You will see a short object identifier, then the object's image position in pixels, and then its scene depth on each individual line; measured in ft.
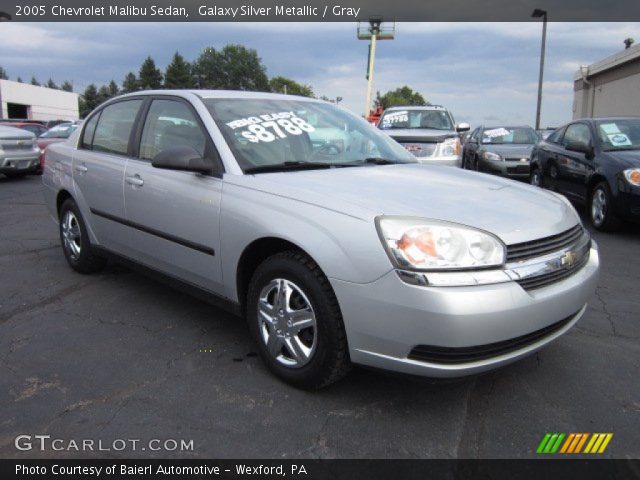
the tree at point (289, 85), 327.41
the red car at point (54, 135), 46.34
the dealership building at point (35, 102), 180.70
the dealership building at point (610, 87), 77.77
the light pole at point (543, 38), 72.49
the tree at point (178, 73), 280.18
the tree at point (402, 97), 356.59
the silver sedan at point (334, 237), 7.70
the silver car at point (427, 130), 31.01
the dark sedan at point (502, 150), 38.17
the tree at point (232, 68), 292.32
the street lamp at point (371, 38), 104.17
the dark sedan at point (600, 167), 21.17
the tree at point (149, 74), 326.65
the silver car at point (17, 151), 40.03
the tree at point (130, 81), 348.38
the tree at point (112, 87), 365.81
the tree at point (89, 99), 321.93
